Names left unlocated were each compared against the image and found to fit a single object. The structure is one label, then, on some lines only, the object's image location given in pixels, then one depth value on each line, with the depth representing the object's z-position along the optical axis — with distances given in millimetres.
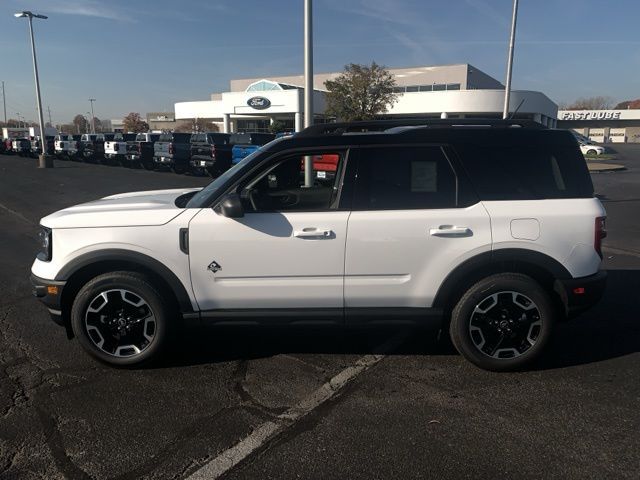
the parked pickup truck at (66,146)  32969
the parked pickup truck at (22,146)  37875
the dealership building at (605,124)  94250
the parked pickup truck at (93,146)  30109
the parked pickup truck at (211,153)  20875
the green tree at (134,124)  94919
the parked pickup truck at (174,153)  23203
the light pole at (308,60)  10062
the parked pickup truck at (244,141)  20125
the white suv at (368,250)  3723
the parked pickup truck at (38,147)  36375
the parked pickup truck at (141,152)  26109
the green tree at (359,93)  26172
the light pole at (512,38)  20531
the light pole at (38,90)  26297
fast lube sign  94250
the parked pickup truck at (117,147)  27547
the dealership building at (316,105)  49312
